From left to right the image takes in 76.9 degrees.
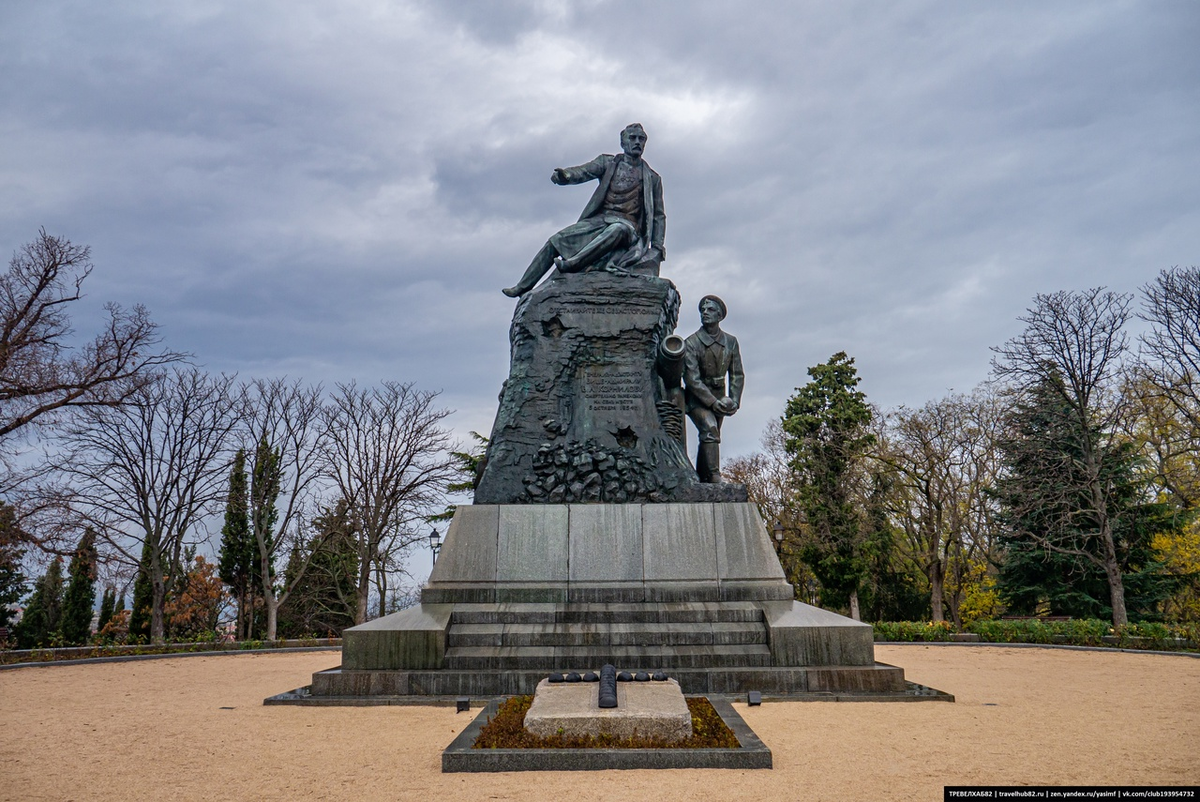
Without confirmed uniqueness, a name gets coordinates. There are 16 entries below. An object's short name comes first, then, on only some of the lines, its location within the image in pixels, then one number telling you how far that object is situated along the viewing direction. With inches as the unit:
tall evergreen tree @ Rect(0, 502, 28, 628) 668.7
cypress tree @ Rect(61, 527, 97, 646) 1093.6
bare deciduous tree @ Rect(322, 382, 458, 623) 1112.8
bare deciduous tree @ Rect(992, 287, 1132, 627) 847.1
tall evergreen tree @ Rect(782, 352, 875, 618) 1123.9
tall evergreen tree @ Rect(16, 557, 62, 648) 1149.7
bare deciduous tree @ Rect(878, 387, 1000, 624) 1083.9
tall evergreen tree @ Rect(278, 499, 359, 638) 1120.8
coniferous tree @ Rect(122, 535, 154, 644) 1099.9
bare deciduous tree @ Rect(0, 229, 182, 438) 659.4
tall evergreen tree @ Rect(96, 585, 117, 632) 1206.3
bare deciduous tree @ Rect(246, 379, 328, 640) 1067.3
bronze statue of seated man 476.1
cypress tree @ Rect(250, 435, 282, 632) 1063.0
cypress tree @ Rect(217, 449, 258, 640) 1163.3
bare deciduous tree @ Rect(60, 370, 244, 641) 962.7
